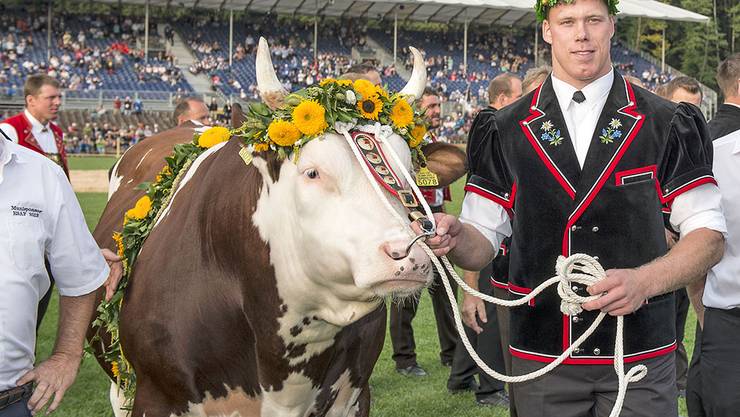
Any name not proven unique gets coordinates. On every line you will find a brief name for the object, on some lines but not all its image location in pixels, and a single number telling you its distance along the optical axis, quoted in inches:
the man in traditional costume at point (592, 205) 120.2
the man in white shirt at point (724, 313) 160.9
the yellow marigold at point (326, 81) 132.7
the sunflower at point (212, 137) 178.5
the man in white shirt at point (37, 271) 115.7
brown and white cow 124.1
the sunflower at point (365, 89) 131.2
